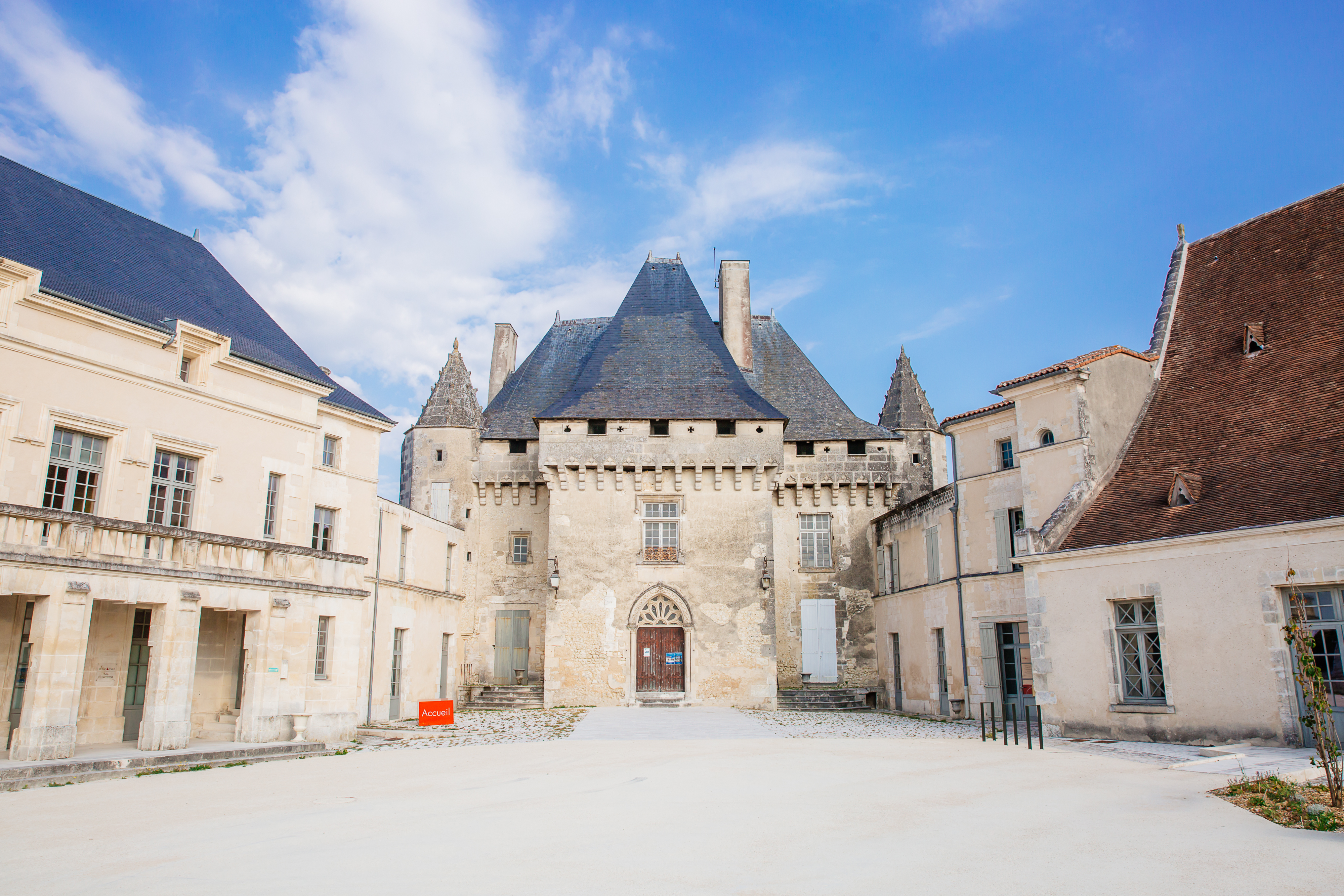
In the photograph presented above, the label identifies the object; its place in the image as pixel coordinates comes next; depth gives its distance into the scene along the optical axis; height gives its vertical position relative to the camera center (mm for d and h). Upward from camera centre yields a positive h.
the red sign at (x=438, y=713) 17312 -1424
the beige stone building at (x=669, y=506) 22688 +3558
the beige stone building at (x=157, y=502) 11148 +2144
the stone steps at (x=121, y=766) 9495 -1487
